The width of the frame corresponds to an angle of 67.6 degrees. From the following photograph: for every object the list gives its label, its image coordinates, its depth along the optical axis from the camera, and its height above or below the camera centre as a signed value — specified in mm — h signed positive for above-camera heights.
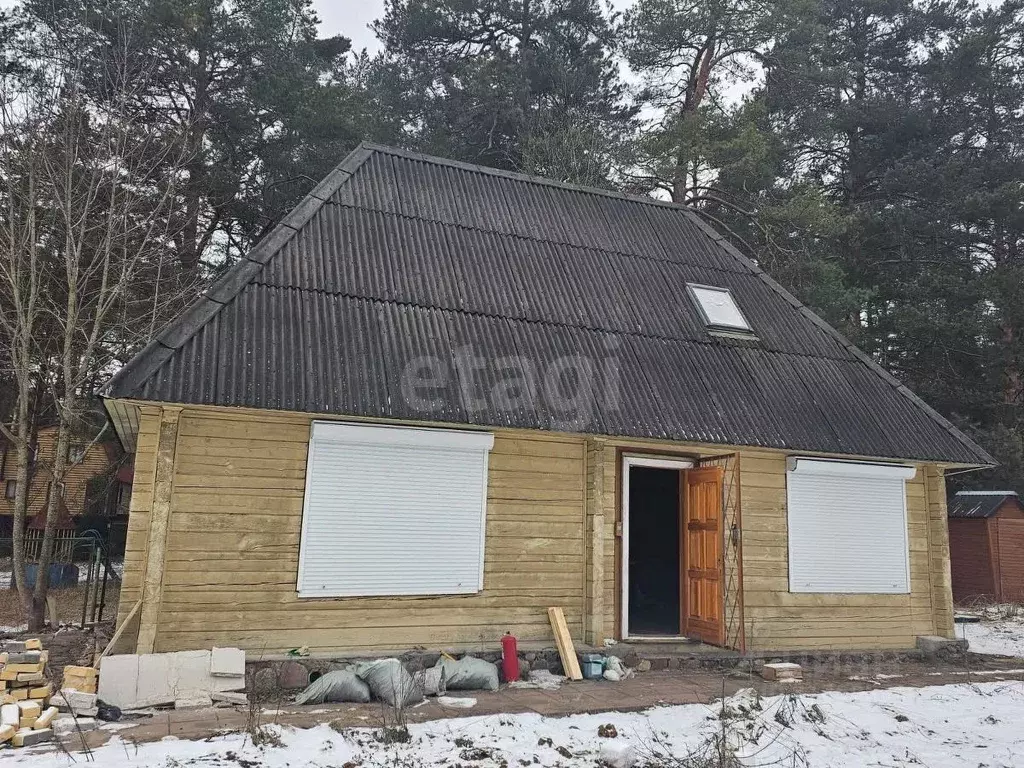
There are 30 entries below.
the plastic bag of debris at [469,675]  7316 -1403
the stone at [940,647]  9883 -1300
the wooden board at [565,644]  7941 -1183
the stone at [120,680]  6258 -1346
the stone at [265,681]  6910 -1447
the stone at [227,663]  6707 -1256
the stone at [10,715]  5285 -1412
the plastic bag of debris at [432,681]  7003 -1412
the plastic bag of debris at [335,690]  6586 -1438
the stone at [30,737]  5152 -1519
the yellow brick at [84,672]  6263 -1287
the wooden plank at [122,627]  6639 -978
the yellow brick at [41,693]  5980 -1401
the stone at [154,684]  6363 -1396
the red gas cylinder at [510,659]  7746 -1312
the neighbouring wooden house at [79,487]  20906 +813
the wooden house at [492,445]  7387 +948
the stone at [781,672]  8344 -1435
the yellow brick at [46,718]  5398 -1459
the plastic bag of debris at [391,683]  6602 -1375
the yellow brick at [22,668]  6023 -1228
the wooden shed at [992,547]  17109 +7
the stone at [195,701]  6430 -1535
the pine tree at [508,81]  22094 +13333
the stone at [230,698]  6527 -1513
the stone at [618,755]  5309 -1533
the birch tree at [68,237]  11570 +4725
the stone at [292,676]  7051 -1422
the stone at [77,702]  5965 -1465
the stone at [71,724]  5573 -1560
